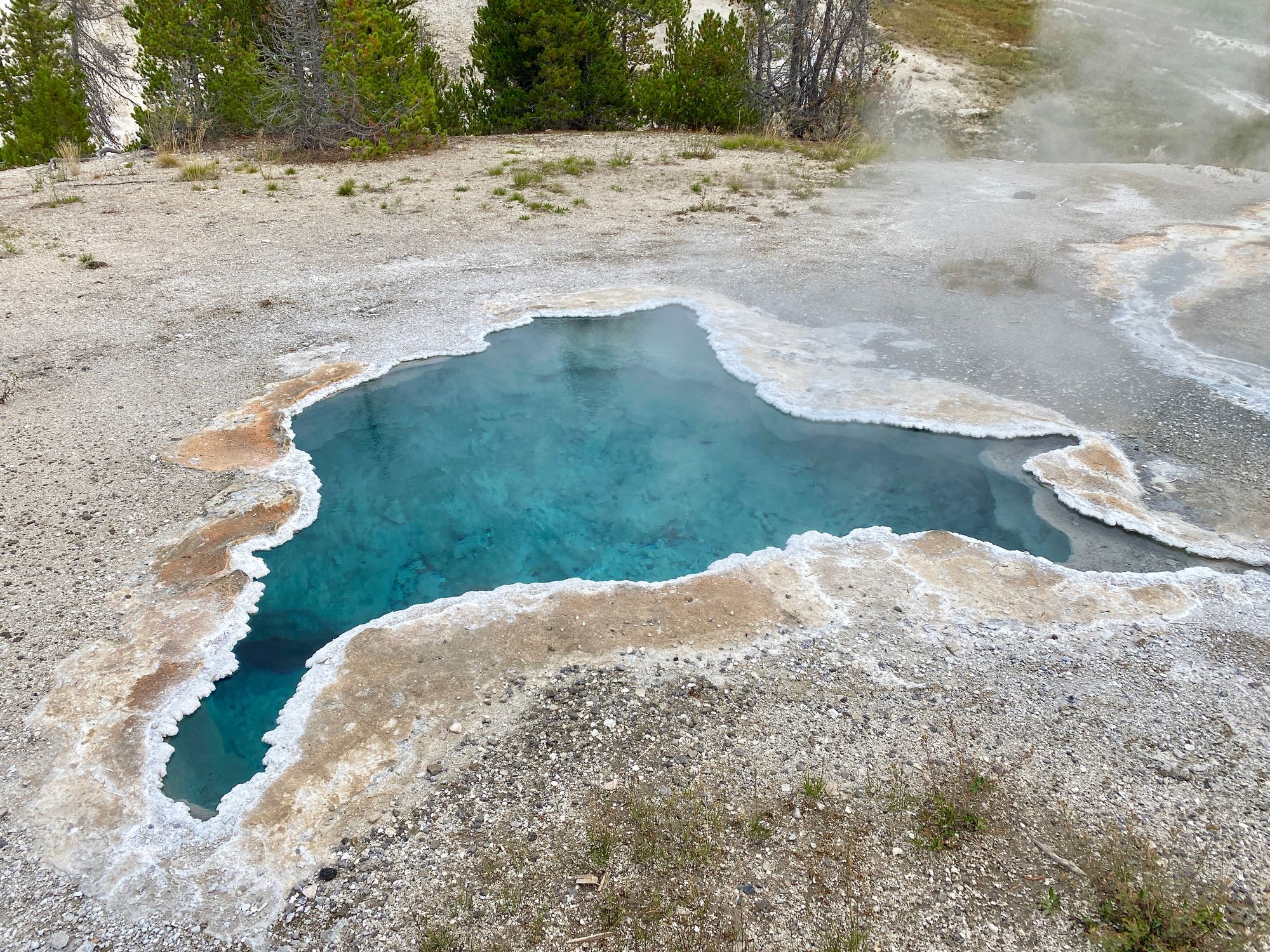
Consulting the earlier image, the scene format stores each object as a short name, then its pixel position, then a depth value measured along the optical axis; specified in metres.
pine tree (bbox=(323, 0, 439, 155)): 10.85
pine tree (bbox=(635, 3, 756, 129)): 13.55
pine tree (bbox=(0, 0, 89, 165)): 12.22
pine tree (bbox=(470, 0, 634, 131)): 13.18
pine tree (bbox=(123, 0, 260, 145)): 11.90
